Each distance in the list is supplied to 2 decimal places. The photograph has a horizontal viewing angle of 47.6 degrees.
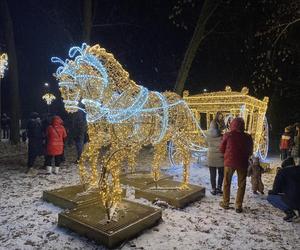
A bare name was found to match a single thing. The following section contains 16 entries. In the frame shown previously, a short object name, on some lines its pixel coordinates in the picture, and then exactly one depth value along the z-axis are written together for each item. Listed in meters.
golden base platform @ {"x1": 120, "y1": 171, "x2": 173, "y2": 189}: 7.83
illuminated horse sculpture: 5.57
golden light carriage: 10.24
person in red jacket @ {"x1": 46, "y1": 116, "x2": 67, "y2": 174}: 9.02
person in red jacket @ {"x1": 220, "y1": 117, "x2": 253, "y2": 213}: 6.16
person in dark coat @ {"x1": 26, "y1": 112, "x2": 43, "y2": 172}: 9.29
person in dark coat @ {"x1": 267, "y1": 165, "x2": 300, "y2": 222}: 5.54
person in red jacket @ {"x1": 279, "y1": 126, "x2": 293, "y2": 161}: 12.02
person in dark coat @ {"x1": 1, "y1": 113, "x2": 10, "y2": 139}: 20.81
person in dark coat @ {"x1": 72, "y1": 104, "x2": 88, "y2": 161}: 10.62
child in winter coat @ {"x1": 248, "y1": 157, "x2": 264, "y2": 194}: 7.54
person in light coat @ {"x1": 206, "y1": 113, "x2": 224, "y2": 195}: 7.45
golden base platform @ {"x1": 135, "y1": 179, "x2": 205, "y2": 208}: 6.46
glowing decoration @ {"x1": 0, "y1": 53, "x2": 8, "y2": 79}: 13.62
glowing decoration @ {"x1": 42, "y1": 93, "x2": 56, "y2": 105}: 26.95
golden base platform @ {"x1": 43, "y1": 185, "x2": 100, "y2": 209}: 6.11
